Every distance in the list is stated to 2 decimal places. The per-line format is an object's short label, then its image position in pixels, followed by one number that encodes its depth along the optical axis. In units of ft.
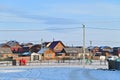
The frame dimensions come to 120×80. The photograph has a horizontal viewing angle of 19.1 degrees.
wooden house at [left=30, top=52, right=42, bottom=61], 329.27
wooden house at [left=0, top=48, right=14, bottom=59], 363.15
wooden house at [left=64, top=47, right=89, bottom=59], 393.45
